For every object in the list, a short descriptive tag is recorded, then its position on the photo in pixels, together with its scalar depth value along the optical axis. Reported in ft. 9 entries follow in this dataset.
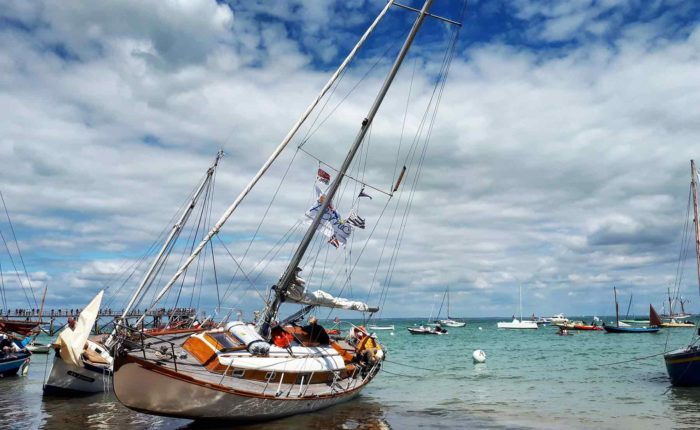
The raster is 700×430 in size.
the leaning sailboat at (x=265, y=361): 53.93
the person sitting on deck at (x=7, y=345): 116.26
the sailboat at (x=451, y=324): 566.35
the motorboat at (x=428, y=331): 387.02
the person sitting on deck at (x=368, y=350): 88.07
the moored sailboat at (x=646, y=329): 342.54
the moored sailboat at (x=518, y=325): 483.10
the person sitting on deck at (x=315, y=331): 83.51
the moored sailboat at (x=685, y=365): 95.50
